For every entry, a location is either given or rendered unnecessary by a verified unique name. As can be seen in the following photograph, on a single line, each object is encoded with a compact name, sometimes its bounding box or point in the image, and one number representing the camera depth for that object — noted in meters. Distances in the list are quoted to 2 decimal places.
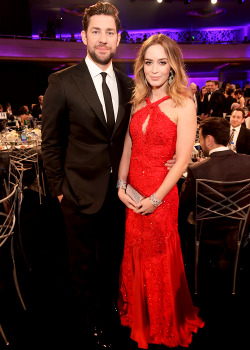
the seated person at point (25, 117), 6.94
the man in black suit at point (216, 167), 2.19
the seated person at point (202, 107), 8.41
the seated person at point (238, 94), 8.83
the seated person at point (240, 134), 4.04
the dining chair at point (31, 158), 4.37
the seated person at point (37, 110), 8.66
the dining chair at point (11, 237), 1.93
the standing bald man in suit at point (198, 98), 8.35
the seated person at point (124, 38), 12.59
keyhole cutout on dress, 1.72
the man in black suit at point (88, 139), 1.57
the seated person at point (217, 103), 7.23
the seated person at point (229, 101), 7.71
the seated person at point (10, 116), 8.40
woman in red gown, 1.63
